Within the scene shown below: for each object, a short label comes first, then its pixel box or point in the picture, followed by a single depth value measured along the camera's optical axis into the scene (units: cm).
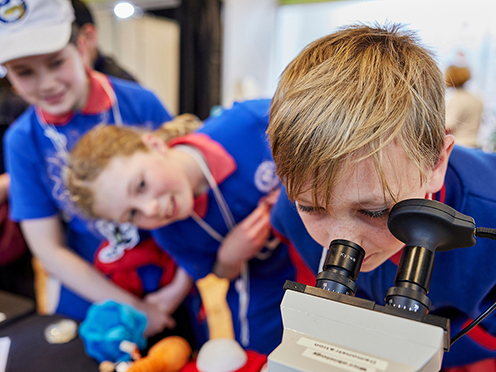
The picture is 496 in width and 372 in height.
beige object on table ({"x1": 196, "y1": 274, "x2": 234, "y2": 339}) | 149
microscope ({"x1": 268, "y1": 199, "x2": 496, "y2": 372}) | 36
